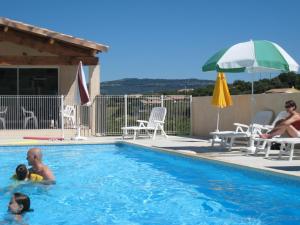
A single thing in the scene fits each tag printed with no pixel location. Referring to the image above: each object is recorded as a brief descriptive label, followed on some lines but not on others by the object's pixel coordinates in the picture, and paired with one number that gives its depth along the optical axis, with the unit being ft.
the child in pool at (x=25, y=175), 23.56
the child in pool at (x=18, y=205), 18.45
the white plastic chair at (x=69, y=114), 56.75
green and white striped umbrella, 33.47
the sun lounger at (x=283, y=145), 29.35
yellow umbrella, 44.37
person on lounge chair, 32.91
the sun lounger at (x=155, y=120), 51.41
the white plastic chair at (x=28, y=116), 56.95
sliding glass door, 60.70
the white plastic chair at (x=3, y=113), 55.62
